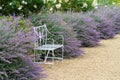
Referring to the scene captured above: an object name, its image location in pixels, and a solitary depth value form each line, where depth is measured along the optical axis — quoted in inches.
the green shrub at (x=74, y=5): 415.5
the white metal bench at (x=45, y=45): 244.6
